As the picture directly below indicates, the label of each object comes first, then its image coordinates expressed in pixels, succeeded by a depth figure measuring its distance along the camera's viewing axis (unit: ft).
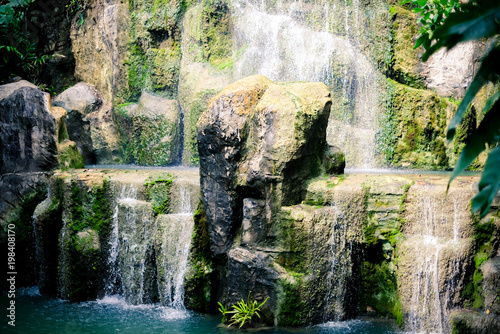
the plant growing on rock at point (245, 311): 20.27
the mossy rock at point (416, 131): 32.89
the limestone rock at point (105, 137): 40.01
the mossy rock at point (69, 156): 29.94
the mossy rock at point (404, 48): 34.91
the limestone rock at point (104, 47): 40.70
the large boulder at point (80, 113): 39.81
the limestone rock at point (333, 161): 22.63
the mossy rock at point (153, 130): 37.45
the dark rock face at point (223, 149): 21.43
